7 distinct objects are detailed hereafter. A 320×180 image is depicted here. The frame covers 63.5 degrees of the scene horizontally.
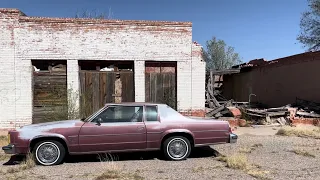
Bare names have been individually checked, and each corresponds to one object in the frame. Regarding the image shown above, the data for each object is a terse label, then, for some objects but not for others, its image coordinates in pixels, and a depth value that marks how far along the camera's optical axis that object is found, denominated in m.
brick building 9.36
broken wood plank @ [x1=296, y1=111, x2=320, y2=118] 11.03
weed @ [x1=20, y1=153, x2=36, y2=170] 5.62
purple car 5.83
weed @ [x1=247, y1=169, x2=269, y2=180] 4.98
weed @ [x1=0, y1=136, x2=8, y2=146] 7.96
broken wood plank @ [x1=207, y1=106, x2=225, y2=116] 11.79
